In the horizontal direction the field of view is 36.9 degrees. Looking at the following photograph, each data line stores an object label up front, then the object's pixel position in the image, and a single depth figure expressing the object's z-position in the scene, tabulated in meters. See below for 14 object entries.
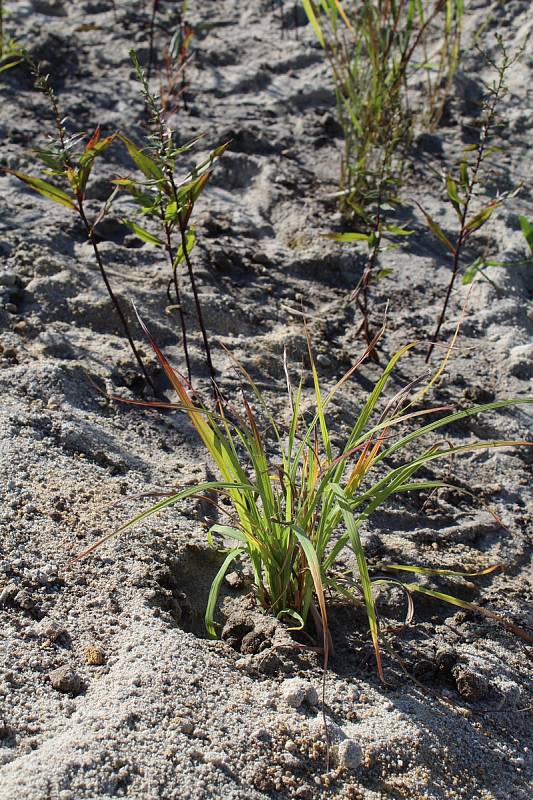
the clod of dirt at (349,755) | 1.52
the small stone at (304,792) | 1.46
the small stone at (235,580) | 1.98
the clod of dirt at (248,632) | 1.77
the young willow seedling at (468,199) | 2.41
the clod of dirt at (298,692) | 1.61
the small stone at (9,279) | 2.75
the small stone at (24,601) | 1.72
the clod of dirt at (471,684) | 1.75
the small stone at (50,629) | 1.67
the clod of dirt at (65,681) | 1.57
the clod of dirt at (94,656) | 1.65
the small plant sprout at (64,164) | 2.03
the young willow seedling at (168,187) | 1.90
